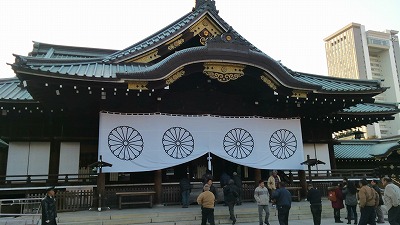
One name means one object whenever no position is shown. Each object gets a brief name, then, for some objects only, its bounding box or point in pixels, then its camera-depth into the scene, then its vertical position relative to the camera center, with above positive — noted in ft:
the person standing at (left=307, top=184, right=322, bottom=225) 30.45 -2.54
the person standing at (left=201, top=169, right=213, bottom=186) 36.60 +0.15
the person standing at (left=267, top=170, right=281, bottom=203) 37.99 -0.61
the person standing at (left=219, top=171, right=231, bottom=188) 41.10 -0.13
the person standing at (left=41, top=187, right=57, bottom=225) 24.57 -2.04
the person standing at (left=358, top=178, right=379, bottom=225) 28.27 -2.54
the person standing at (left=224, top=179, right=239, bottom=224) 32.65 -1.99
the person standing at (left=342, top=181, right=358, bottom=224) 33.50 -2.48
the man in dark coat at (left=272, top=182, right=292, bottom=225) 29.25 -2.43
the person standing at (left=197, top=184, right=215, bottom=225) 28.68 -2.21
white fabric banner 39.01 +4.84
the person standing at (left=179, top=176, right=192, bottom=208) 38.99 -1.30
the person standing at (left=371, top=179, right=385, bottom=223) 34.30 -4.26
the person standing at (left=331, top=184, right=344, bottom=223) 34.24 -2.80
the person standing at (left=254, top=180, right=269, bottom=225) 31.53 -2.02
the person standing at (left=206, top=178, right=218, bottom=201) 30.63 -0.75
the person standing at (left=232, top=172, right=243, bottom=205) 40.45 -0.79
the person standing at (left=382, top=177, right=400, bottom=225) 25.88 -2.22
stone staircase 31.58 -3.67
